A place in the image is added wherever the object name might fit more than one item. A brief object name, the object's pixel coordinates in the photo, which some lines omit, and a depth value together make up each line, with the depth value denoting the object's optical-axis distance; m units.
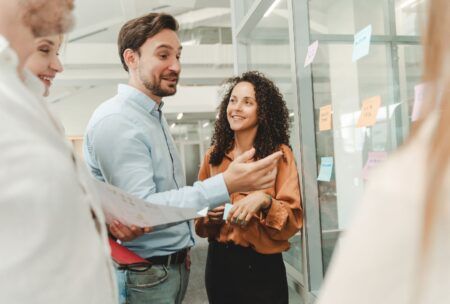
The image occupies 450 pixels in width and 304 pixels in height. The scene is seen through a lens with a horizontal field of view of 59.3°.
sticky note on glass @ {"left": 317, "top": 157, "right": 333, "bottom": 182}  1.73
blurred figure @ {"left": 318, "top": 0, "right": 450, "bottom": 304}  0.30
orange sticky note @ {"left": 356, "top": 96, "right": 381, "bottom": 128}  1.36
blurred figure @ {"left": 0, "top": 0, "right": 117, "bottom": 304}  0.56
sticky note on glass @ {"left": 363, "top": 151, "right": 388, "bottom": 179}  1.33
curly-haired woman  1.58
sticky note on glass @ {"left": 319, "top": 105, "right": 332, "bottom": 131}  1.74
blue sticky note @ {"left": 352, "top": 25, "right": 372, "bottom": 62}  1.35
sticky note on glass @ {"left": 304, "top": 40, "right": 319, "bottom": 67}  1.71
